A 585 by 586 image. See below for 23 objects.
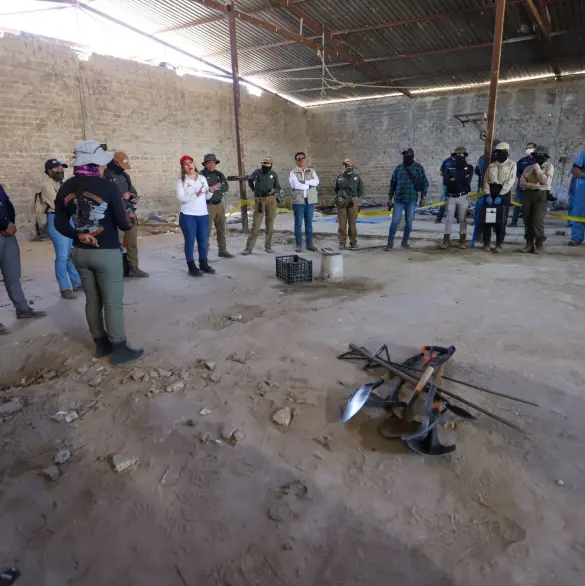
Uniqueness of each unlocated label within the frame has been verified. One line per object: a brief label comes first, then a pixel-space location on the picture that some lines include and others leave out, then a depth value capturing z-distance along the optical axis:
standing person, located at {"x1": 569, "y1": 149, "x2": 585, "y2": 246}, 7.27
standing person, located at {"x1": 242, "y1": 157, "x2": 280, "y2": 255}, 7.08
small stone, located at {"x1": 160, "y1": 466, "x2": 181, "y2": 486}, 2.03
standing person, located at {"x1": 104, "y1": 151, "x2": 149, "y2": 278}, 5.35
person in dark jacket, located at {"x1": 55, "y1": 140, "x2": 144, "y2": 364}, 3.04
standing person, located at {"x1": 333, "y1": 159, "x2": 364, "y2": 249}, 7.13
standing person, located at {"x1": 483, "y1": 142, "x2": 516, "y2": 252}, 6.62
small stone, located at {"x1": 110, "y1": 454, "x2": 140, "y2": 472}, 2.12
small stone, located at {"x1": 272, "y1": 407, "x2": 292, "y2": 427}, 2.44
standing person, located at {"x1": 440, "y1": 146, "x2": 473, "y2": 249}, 7.03
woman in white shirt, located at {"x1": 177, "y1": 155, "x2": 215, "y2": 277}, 5.44
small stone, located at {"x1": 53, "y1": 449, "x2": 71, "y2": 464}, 2.20
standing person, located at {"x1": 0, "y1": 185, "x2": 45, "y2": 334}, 4.01
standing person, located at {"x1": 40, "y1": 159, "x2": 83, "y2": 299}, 4.60
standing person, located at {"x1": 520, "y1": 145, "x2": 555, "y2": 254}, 6.44
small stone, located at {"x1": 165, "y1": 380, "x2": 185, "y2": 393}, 2.83
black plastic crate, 5.37
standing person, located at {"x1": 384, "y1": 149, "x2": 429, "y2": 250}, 6.96
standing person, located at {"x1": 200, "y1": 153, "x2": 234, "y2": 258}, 6.21
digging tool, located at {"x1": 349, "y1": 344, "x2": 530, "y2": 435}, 2.28
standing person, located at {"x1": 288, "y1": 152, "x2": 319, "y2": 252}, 6.93
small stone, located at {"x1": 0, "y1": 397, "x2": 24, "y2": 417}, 2.64
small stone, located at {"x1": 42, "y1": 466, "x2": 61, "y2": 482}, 2.07
